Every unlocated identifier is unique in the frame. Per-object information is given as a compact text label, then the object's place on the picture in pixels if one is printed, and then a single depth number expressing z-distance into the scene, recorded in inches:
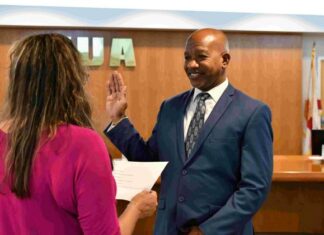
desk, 135.3
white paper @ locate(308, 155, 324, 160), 149.0
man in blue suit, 60.2
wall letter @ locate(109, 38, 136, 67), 223.1
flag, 229.8
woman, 39.8
